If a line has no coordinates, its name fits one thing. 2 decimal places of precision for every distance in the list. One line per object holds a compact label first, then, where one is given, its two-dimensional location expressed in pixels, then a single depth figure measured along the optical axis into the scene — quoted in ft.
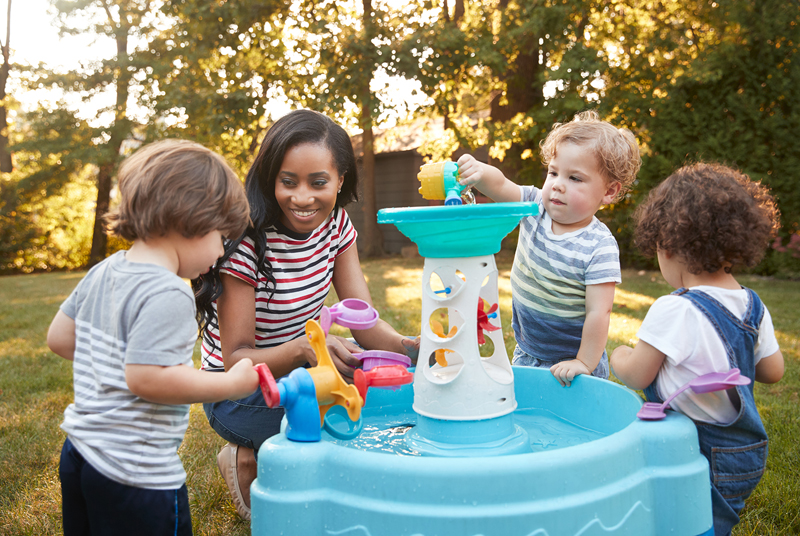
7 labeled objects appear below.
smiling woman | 6.71
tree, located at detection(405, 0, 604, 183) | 31.40
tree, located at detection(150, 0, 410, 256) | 33.09
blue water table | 4.19
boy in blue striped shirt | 7.22
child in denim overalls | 5.40
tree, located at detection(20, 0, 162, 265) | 45.29
